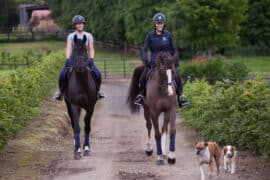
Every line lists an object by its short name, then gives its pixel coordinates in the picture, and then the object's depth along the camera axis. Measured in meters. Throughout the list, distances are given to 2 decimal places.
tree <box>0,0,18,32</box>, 87.06
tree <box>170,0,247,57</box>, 46.94
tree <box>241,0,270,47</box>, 65.06
